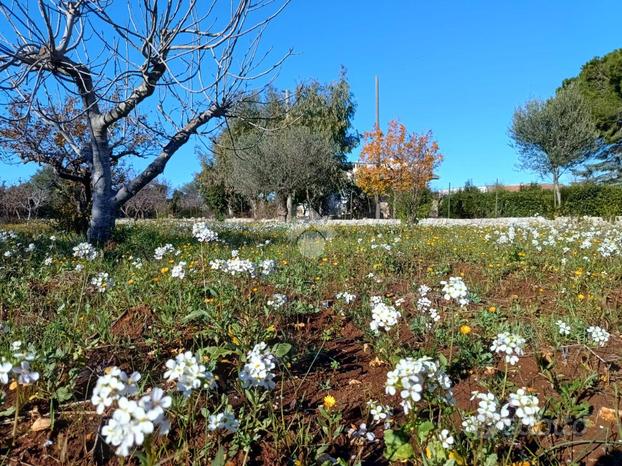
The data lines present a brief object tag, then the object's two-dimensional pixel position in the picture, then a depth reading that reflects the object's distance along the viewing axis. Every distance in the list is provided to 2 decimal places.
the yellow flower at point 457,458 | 1.33
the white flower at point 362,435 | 1.59
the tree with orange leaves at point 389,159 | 26.11
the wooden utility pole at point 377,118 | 27.83
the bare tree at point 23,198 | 26.78
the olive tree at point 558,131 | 23.72
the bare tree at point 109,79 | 4.17
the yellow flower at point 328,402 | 1.64
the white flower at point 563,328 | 2.40
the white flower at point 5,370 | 1.18
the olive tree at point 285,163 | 23.97
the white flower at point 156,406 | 0.96
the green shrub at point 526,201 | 21.73
